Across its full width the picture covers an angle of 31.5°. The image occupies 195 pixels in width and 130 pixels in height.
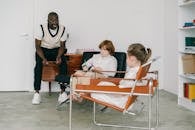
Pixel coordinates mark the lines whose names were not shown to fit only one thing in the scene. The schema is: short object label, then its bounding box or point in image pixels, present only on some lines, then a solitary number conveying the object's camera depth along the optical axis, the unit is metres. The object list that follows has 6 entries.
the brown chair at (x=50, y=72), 5.79
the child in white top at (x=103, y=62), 4.72
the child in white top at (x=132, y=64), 3.54
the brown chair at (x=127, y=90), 3.32
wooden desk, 5.80
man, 5.54
